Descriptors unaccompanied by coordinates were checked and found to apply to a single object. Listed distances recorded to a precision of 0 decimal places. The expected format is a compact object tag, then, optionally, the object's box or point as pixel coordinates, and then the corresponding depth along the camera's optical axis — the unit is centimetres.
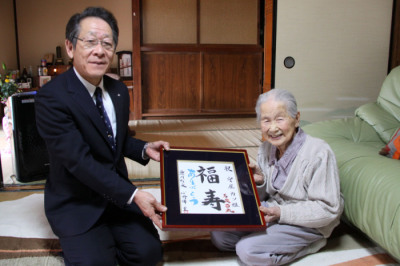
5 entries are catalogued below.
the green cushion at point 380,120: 237
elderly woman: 156
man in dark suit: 147
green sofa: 153
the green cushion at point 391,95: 243
